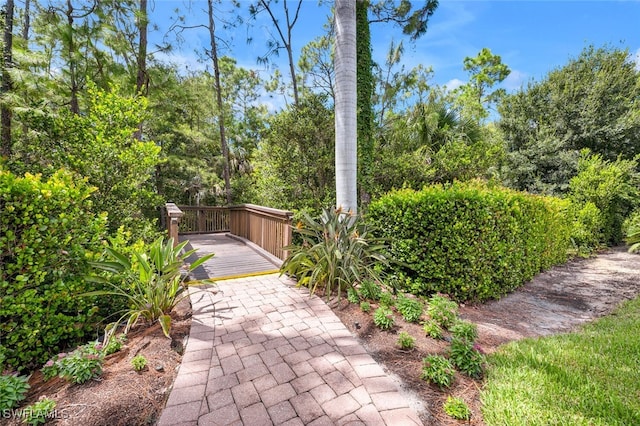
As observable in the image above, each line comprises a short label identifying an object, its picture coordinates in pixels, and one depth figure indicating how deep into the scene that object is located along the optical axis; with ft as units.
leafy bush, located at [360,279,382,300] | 11.35
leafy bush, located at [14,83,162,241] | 12.50
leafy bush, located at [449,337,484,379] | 7.01
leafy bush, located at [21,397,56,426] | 5.05
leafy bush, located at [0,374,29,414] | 5.36
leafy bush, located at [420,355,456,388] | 6.48
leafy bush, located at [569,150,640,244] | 28.61
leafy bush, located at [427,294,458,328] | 9.59
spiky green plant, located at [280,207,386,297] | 11.94
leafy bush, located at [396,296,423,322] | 9.80
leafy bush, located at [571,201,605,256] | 26.25
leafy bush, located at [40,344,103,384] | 6.23
